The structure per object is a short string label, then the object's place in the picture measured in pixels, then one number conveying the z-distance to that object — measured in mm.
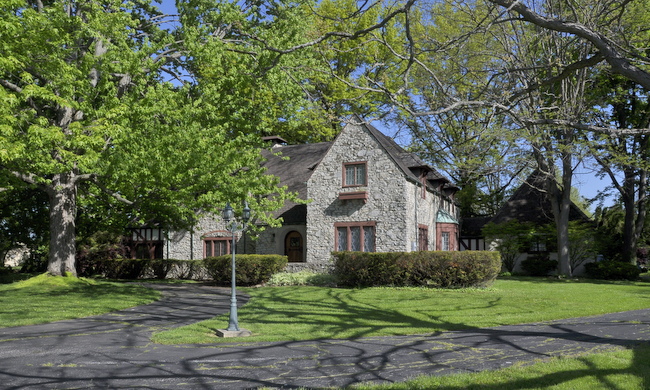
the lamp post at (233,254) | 12281
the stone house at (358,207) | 26484
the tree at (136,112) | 18298
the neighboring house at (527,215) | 33688
